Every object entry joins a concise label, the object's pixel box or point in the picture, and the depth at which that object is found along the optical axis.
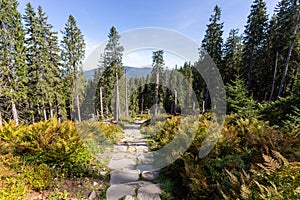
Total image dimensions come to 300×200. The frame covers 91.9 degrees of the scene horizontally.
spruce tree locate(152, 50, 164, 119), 13.34
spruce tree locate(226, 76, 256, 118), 8.42
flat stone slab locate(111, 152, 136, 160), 5.74
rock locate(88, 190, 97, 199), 3.27
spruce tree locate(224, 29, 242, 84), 20.42
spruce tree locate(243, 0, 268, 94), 15.70
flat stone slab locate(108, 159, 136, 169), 4.88
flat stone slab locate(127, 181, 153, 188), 3.70
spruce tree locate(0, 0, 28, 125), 9.27
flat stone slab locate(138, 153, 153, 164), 5.37
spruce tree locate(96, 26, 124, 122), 16.70
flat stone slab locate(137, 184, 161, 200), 3.22
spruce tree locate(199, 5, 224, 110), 18.14
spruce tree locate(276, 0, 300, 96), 11.23
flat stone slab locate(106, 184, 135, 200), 3.26
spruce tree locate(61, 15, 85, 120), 14.92
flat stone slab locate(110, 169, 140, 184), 3.97
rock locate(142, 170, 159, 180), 4.22
